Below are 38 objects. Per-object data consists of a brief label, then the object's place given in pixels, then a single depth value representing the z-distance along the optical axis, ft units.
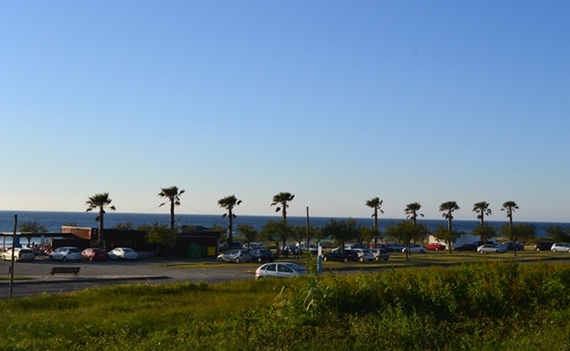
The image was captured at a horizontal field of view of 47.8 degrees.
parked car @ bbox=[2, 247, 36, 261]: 188.14
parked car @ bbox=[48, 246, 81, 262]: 193.26
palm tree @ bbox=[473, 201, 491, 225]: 359.25
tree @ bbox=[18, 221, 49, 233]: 288.51
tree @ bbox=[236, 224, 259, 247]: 254.68
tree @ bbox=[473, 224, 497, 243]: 295.48
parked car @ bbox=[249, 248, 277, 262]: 194.90
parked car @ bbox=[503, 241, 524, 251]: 289.10
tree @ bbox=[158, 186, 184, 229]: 252.83
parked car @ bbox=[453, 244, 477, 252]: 279.81
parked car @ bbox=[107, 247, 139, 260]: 201.77
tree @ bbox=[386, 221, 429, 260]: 219.61
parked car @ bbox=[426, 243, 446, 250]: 299.17
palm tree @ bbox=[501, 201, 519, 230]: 340.59
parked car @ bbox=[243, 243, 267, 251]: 263.23
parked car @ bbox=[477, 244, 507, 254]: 262.26
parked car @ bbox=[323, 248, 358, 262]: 191.72
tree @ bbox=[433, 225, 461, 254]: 262.06
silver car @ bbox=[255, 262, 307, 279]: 110.01
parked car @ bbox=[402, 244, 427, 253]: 276.00
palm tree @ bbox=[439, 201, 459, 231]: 345.31
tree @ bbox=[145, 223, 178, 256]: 214.69
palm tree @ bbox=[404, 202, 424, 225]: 341.00
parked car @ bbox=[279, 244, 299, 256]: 242.37
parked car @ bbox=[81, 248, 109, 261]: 195.21
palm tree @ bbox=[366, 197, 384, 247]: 334.24
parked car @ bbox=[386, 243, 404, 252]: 287.79
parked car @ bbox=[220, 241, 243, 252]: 260.99
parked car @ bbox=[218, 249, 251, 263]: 192.34
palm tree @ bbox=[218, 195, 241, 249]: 275.80
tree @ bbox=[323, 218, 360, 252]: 211.61
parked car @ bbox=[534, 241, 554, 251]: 278.67
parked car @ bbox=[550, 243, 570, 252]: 260.44
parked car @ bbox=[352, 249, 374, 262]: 193.36
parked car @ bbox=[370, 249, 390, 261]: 202.59
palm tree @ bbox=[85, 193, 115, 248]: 234.17
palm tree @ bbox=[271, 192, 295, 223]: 282.97
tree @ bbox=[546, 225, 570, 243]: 284.41
